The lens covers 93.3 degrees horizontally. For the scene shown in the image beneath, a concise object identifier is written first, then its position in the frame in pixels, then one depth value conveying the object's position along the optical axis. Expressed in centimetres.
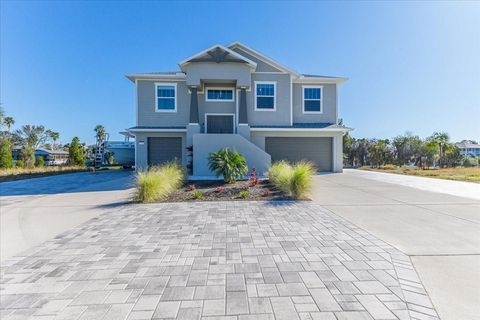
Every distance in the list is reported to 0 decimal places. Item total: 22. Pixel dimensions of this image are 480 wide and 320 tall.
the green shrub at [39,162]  2518
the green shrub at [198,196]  755
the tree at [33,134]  4558
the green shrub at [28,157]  2297
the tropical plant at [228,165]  998
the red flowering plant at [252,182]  966
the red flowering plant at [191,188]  888
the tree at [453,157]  2798
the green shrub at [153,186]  730
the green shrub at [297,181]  762
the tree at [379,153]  2861
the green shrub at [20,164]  2232
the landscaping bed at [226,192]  766
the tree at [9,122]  3742
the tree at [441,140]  2620
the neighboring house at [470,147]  6132
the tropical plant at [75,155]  2542
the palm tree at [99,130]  4184
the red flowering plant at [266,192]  799
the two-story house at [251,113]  1583
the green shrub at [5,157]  2123
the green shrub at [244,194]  771
